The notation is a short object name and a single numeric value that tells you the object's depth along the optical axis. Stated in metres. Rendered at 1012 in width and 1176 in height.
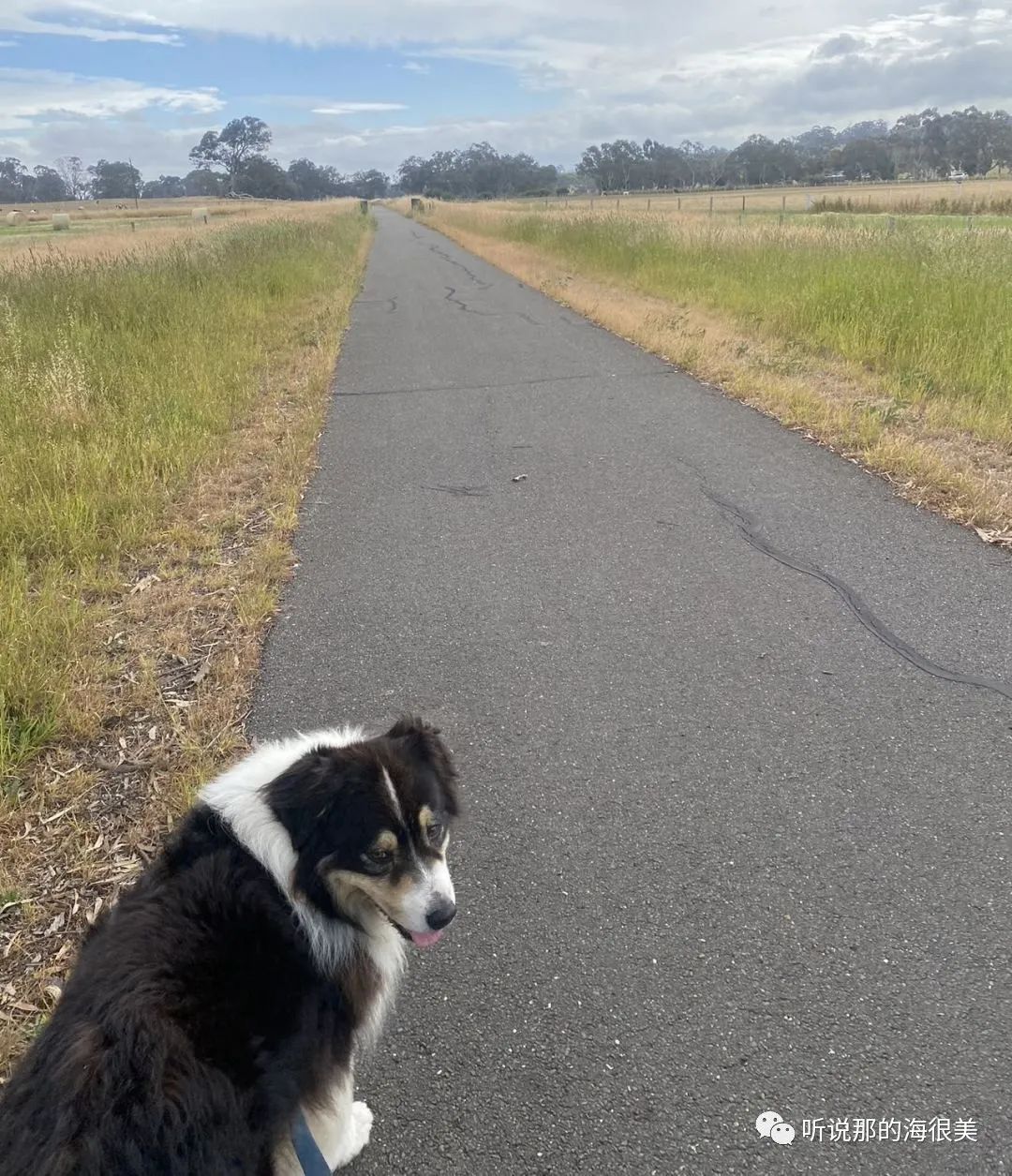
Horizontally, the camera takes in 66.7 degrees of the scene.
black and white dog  1.50
